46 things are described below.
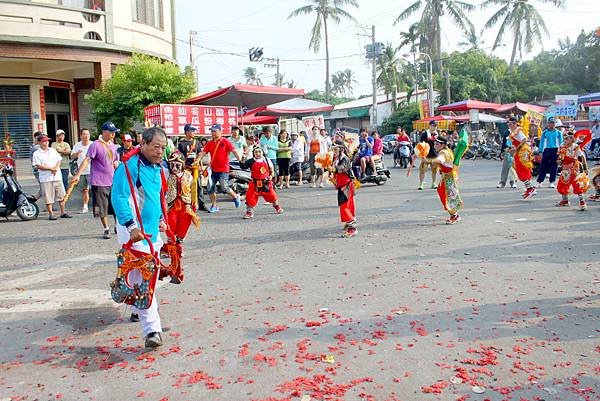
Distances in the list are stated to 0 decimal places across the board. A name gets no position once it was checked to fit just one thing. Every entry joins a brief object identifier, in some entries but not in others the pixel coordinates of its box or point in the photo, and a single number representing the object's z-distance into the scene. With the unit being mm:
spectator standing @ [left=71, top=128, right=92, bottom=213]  11711
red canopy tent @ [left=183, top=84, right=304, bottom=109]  17172
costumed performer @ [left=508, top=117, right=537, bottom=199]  12734
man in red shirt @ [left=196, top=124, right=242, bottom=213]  11273
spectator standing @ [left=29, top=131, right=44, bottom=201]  11472
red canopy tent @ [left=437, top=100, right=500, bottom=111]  28125
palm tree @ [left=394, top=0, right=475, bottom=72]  40594
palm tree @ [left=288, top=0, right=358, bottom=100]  45438
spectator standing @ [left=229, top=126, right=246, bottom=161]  15586
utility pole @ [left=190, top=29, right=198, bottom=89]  39781
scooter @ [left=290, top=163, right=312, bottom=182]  17906
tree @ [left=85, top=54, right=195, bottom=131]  18125
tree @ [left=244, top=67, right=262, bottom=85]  78300
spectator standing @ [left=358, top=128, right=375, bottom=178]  16250
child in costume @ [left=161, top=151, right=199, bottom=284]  7395
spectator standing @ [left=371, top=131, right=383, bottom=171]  17222
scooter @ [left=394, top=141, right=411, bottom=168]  23156
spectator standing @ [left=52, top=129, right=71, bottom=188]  12666
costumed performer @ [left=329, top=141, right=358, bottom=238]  9109
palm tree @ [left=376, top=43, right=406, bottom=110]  51781
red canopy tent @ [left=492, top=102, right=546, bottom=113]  28316
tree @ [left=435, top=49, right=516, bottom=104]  42375
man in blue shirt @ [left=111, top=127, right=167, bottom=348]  4605
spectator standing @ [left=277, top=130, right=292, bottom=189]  16328
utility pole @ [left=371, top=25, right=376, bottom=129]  38219
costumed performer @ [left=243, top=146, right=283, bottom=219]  10938
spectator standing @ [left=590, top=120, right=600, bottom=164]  23289
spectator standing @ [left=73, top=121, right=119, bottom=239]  9516
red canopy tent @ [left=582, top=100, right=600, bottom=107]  25050
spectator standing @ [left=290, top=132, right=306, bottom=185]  17062
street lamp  36225
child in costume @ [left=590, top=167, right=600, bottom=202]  11461
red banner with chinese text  15281
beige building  18891
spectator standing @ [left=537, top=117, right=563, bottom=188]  13594
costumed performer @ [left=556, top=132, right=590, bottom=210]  10945
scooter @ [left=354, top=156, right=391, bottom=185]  16766
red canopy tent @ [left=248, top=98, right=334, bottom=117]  20953
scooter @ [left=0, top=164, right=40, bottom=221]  11625
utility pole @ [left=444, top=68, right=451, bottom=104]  40341
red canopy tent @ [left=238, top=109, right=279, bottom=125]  25084
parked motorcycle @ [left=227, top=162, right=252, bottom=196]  14664
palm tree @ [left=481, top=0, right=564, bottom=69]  42156
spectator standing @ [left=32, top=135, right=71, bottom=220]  11375
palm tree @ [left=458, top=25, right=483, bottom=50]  41578
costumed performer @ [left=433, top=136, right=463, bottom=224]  9852
